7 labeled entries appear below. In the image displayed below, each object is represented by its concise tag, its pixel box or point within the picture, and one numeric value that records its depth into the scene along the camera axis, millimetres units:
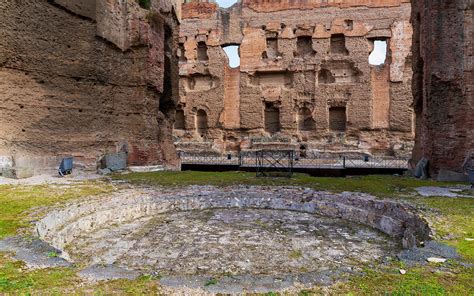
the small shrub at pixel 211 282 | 2622
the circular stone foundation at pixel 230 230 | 3951
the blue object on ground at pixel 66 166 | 8805
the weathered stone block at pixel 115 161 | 10390
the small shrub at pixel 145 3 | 12500
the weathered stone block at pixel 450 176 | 8383
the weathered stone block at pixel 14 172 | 7922
